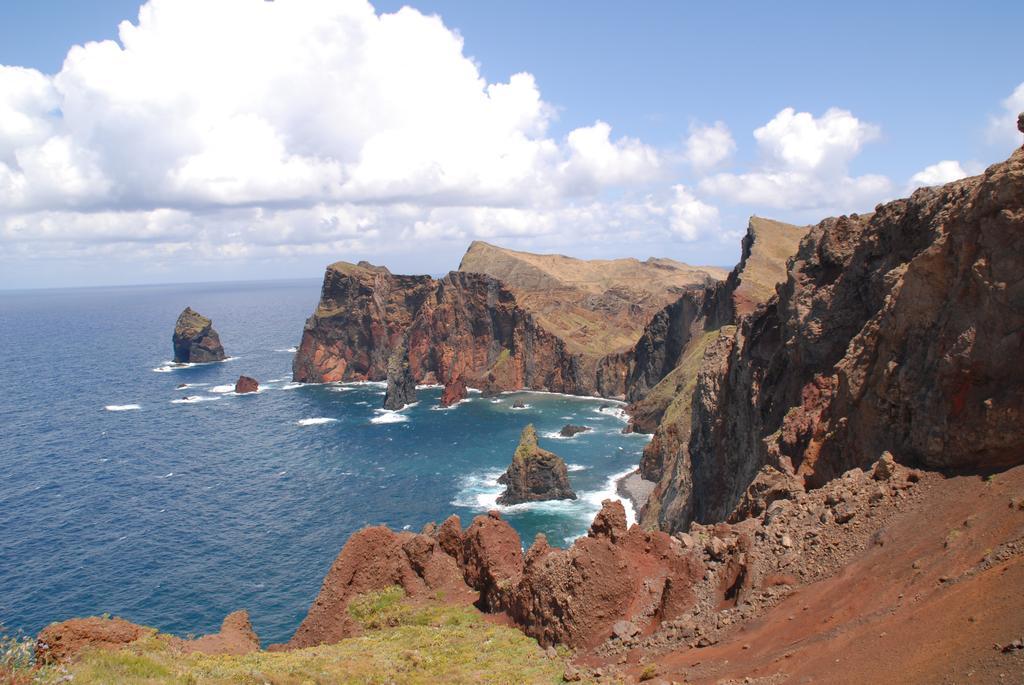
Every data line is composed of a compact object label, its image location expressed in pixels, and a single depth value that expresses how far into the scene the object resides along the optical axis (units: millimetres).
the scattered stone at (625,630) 25975
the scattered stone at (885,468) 26203
